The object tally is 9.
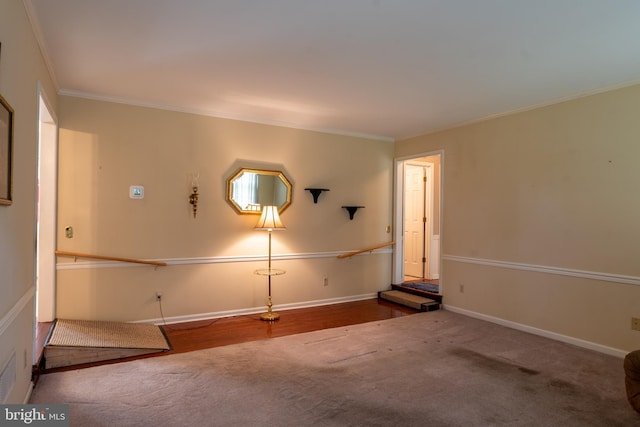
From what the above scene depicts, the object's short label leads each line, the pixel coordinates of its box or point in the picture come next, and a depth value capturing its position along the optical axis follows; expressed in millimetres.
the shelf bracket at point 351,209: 5565
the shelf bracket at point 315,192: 5207
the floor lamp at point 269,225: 4559
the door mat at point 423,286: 5641
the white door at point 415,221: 7020
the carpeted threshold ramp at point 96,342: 3088
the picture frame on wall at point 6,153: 1803
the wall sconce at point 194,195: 4414
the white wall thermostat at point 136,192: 4125
